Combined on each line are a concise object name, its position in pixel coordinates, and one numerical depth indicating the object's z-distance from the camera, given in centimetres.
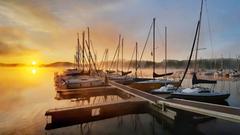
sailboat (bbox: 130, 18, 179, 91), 1327
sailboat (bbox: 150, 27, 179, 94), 1089
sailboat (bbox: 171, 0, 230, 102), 924
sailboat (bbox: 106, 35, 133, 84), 1682
